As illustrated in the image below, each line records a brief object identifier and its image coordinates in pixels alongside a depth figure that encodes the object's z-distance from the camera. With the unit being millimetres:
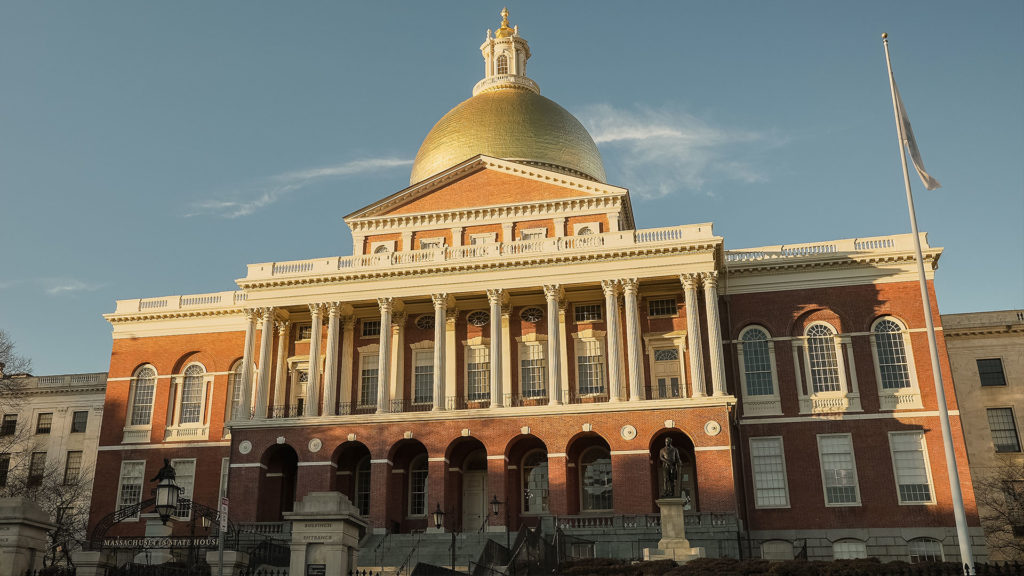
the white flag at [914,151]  27375
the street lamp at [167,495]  19859
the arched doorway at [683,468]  43469
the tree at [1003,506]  45688
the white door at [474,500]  45844
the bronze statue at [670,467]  32781
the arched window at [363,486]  47219
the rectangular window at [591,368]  45844
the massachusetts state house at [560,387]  42156
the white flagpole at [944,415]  22984
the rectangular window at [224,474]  48375
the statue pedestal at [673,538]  30391
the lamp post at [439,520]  36881
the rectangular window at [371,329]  49375
